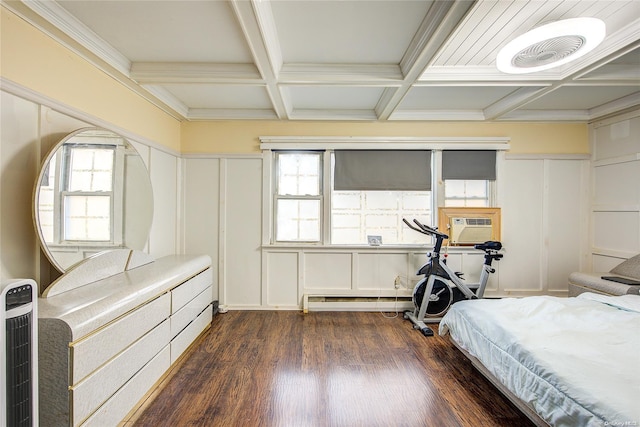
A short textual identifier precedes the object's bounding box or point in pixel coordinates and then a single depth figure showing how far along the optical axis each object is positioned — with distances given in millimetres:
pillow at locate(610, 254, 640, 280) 2887
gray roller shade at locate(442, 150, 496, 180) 3670
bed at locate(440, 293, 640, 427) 1256
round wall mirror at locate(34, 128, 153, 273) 1730
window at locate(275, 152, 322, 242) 3742
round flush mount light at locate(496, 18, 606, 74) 1636
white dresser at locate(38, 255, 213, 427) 1330
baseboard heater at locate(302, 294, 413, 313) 3625
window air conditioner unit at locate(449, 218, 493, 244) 3602
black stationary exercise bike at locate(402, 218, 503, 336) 3180
